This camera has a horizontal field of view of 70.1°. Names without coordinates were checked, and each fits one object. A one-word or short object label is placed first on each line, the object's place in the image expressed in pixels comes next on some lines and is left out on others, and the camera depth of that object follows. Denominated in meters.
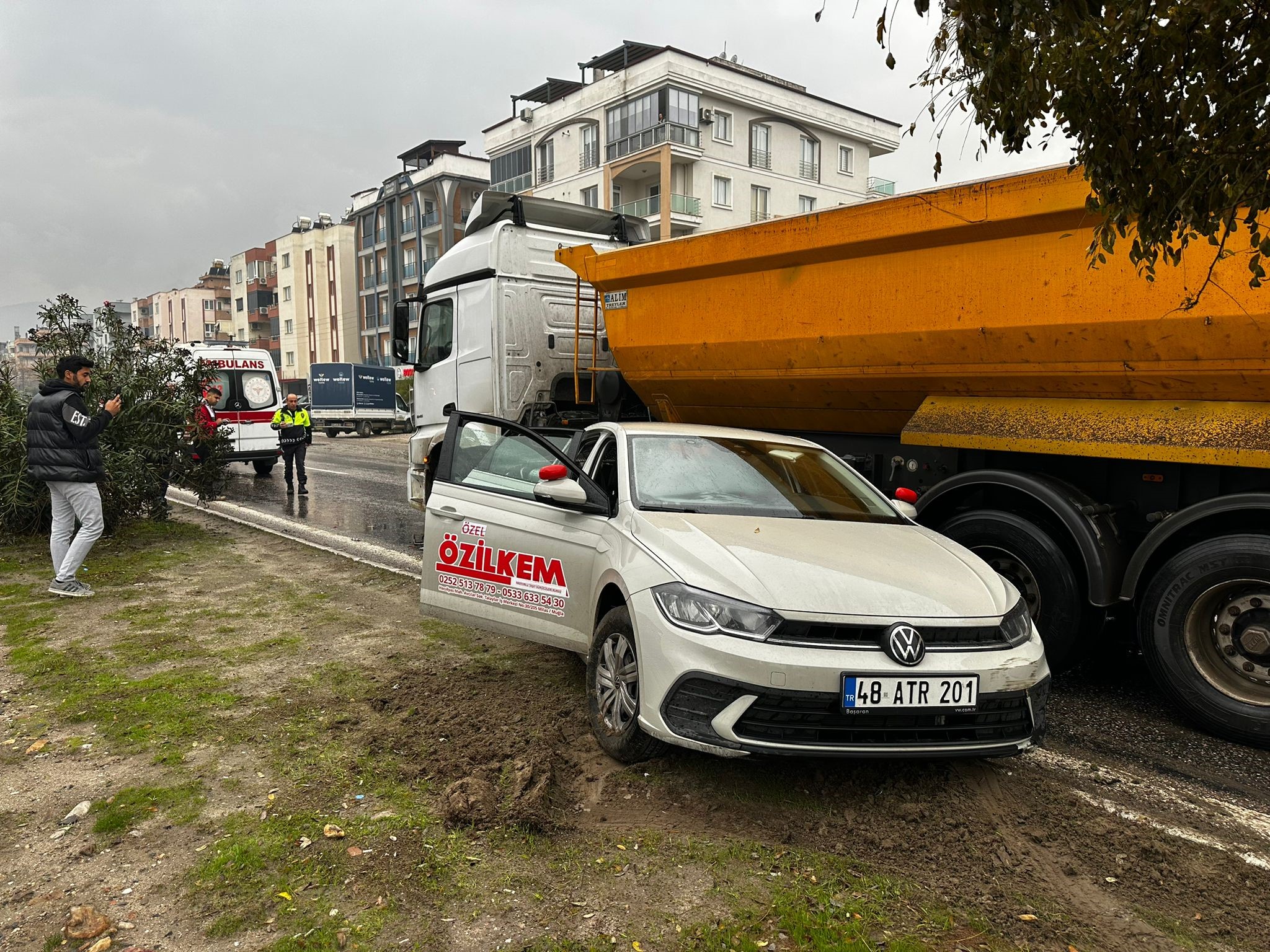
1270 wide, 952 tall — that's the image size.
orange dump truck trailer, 4.30
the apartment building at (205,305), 97.31
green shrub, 8.81
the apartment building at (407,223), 58.25
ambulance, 16.67
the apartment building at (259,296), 79.56
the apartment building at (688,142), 41.22
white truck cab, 9.04
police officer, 14.39
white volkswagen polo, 3.20
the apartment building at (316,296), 69.69
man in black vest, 6.77
